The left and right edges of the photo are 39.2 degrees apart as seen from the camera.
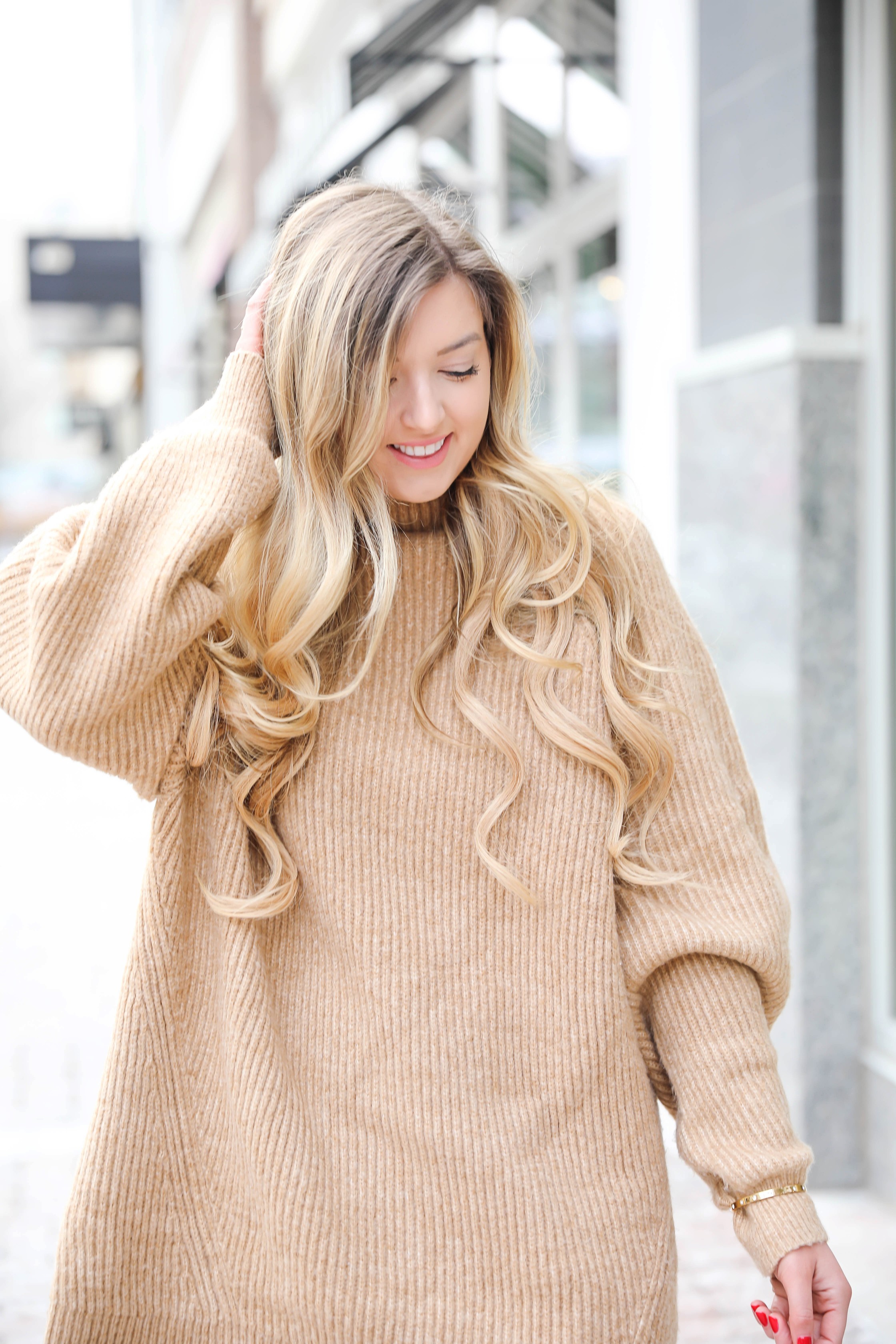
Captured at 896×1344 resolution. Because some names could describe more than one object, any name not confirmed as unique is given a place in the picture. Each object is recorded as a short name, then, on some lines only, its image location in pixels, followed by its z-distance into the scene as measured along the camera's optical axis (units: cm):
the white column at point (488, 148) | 515
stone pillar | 267
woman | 128
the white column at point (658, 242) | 311
